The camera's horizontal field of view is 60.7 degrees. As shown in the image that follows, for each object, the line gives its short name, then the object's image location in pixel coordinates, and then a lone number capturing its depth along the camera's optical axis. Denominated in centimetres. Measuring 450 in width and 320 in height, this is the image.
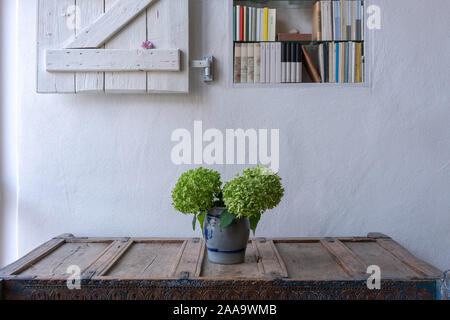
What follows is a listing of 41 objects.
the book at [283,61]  205
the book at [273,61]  206
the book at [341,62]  207
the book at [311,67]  207
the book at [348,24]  209
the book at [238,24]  209
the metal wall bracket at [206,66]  205
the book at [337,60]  207
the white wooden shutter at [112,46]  197
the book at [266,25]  207
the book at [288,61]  205
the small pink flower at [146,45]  200
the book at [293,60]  205
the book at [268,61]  206
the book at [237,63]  209
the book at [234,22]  209
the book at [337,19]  207
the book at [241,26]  209
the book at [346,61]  208
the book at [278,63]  205
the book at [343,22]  208
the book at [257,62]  207
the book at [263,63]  206
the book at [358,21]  209
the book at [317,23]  208
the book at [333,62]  207
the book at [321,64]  208
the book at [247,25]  208
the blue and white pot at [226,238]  156
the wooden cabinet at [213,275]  142
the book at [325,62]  207
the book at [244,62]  209
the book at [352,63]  208
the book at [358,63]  209
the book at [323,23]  207
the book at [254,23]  208
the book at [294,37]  208
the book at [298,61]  205
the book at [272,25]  207
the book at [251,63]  208
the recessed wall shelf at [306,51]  207
